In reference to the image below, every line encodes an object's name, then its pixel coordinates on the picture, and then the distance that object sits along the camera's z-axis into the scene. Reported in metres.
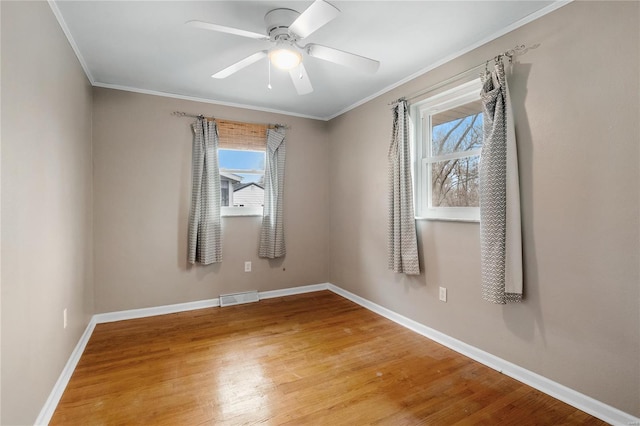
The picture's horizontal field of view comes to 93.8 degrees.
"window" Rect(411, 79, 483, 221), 2.45
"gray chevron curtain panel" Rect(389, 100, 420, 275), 2.78
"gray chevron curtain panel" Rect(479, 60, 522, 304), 1.99
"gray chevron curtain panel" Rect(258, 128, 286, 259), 3.79
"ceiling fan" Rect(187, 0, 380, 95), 1.71
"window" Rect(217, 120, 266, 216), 3.62
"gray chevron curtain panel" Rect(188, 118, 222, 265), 3.36
